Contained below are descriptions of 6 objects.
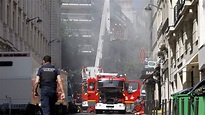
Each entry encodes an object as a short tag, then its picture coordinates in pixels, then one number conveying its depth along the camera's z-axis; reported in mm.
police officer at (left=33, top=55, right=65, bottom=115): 12461
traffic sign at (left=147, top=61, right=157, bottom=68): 40444
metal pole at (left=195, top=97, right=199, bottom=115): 11241
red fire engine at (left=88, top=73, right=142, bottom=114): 35656
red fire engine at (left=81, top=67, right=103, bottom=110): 50153
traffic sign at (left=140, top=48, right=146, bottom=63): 59747
